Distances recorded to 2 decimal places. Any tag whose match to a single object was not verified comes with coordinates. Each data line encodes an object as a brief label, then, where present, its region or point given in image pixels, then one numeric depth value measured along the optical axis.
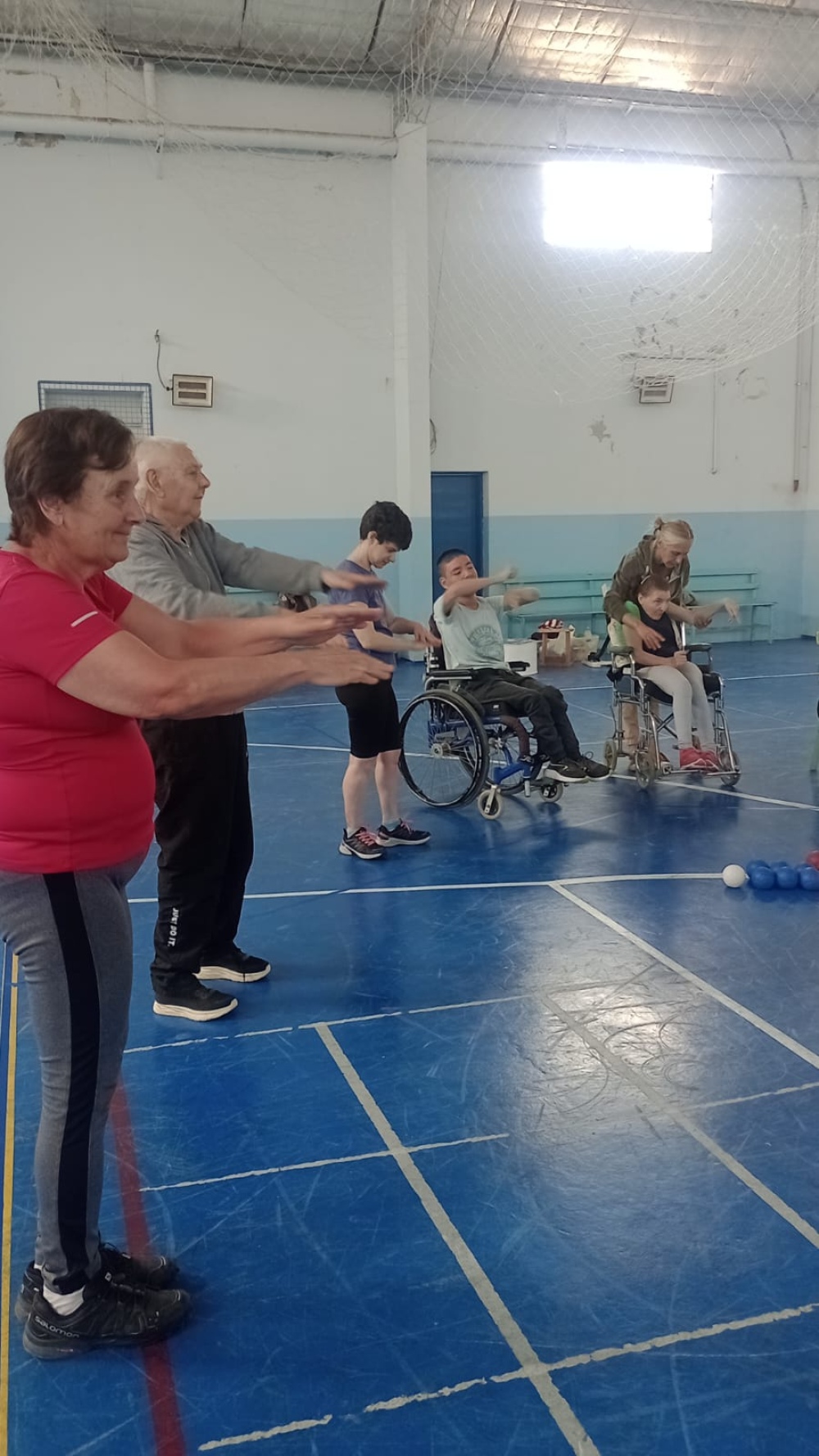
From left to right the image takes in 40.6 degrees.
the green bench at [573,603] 10.60
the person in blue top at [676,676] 5.15
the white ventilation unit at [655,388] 10.46
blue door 10.35
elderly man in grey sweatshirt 2.52
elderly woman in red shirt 1.49
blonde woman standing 5.34
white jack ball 3.83
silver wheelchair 5.22
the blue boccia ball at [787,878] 3.81
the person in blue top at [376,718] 3.69
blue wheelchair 4.74
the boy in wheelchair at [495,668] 4.76
